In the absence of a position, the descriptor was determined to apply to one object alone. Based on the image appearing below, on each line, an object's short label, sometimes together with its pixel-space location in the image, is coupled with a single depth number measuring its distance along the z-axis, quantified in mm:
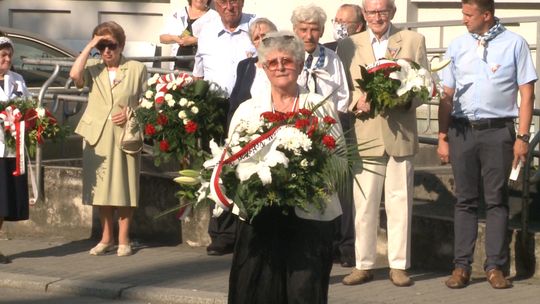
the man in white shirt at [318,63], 10469
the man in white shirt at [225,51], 12055
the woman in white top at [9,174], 12250
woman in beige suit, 12250
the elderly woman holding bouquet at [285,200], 7711
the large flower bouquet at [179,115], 11430
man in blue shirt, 10344
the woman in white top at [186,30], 14562
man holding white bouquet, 10547
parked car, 15766
